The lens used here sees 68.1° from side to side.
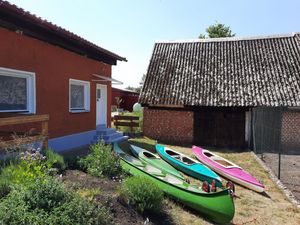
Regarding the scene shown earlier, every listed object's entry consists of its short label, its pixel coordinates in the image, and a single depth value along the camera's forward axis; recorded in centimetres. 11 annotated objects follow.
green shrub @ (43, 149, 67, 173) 497
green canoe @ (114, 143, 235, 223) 454
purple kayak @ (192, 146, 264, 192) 652
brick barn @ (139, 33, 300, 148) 1154
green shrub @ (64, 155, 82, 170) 553
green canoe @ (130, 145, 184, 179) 626
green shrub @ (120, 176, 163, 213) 410
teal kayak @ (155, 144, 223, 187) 658
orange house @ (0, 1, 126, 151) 597
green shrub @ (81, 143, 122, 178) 523
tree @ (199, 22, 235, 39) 2867
